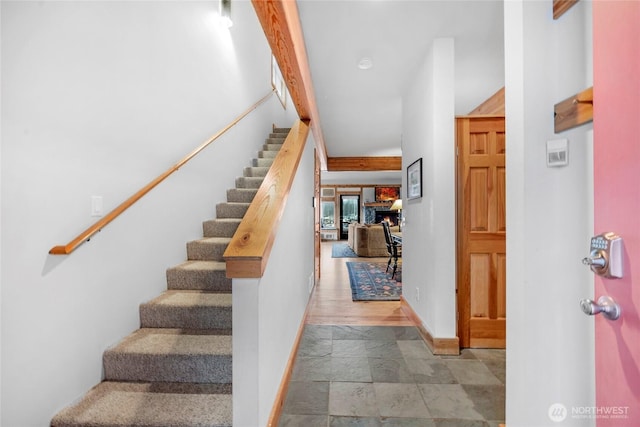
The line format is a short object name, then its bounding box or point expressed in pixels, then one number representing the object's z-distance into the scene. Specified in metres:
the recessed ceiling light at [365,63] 2.62
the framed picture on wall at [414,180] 2.66
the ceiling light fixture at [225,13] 3.24
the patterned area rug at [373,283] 3.89
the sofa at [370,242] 7.55
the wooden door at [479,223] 2.42
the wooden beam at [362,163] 7.33
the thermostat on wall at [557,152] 1.11
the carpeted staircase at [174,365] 1.36
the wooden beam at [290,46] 1.57
